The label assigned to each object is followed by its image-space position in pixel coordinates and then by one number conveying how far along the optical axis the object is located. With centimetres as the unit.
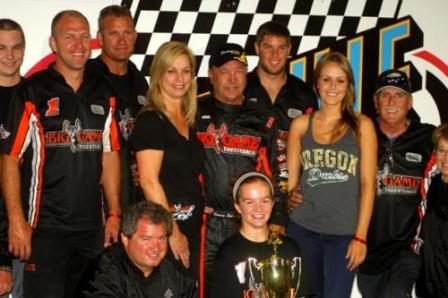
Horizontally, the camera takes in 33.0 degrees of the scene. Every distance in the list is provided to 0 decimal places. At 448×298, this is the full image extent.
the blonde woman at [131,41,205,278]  388
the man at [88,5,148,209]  446
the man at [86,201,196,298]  345
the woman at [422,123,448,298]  432
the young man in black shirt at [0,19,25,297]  402
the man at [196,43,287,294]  426
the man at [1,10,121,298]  399
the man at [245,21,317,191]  466
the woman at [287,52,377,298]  413
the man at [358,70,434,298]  450
